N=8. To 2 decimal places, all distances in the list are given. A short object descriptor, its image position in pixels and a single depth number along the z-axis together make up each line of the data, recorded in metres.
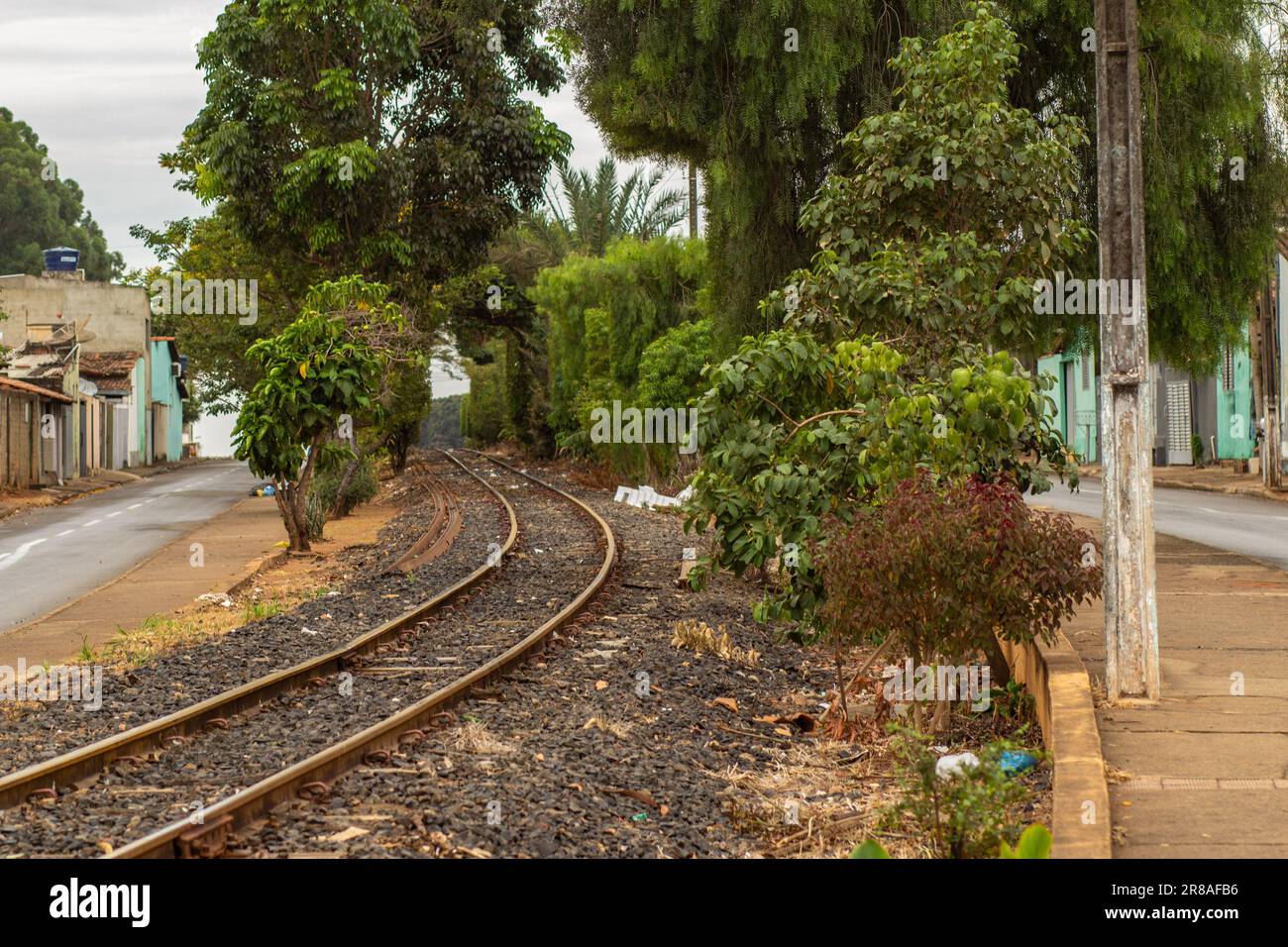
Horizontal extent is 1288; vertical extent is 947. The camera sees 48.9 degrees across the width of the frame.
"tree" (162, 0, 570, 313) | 26.83
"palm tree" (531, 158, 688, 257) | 52.44
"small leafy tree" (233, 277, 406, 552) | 19.58
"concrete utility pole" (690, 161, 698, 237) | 32.36
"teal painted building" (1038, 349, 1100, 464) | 50.75
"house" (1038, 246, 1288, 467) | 31.95
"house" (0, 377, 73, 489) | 38.59
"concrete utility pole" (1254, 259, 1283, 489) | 30.03
